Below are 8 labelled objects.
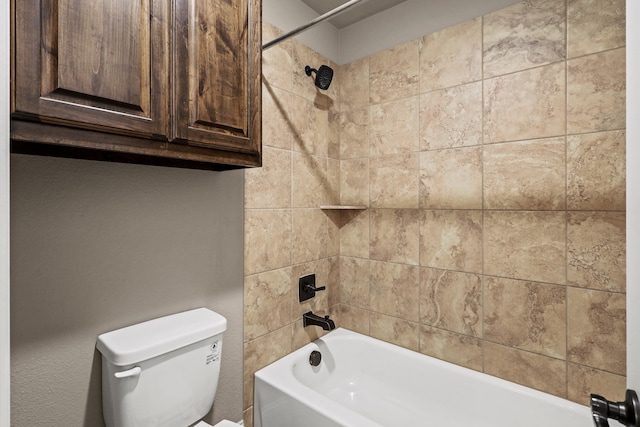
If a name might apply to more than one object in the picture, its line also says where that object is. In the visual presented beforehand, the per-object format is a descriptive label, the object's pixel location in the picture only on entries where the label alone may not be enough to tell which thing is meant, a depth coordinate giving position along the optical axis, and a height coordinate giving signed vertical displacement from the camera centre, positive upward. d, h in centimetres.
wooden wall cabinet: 71 +35
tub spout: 180 -62
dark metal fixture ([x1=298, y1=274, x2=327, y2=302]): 187 -44
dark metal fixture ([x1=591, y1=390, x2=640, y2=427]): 59 -39
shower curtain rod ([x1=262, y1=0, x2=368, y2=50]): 126 +79
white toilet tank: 103 -54
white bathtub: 139 -90
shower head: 180 +76
